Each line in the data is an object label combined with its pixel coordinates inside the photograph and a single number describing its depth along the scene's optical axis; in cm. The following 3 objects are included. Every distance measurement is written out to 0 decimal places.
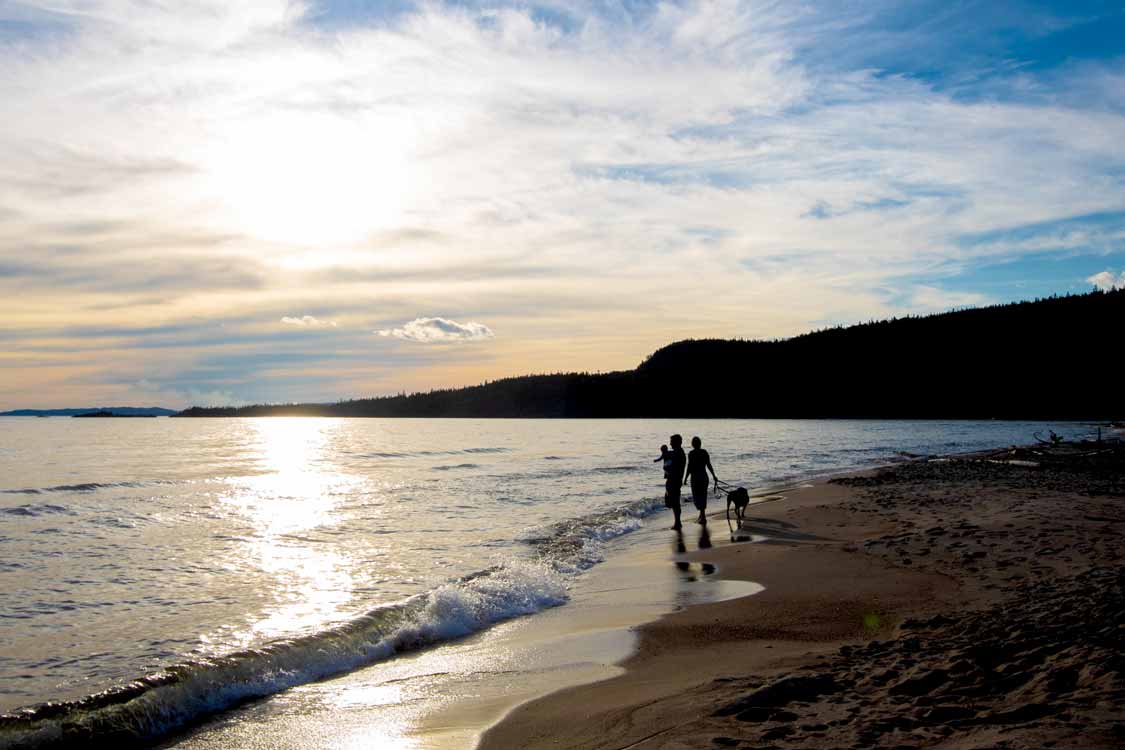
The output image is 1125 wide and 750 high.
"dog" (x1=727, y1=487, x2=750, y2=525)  1678
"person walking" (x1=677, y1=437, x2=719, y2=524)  1702
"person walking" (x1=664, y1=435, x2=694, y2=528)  1647
